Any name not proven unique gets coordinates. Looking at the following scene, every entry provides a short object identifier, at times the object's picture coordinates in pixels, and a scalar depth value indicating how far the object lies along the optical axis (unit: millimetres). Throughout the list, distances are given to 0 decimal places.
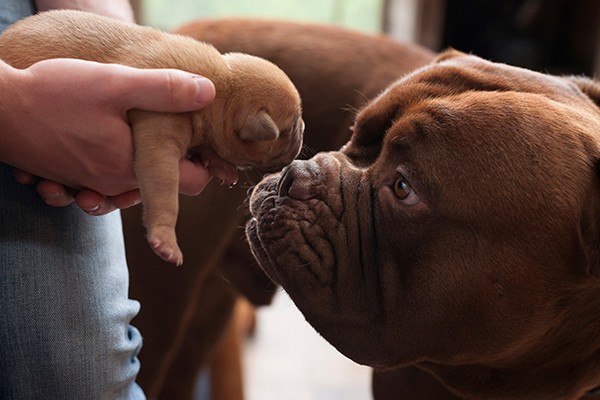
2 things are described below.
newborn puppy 1107
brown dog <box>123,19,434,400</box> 1812
